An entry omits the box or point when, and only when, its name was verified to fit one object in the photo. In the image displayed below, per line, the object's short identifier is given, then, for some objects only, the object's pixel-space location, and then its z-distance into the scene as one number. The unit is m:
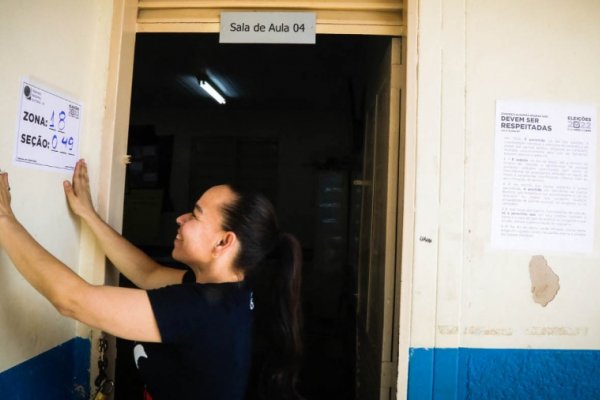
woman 1.33
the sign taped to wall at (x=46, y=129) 1.56
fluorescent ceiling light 5.96
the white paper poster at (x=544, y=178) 1.89
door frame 1.86
